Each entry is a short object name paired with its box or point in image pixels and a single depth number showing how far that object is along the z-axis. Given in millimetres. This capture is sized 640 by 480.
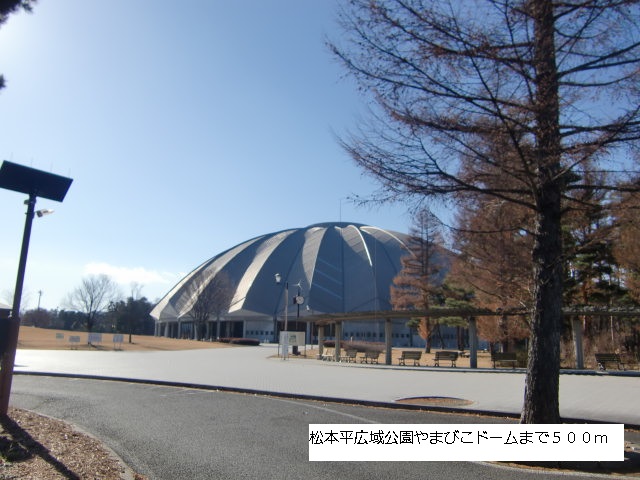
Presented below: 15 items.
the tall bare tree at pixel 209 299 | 70750
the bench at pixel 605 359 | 21234
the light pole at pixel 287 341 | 31566
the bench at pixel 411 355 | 26594
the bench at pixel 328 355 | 31734
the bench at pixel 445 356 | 26156
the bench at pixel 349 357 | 29966
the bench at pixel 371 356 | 28714
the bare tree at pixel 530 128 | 7027
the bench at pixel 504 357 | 25078
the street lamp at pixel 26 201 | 8367
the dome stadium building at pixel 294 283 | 74625
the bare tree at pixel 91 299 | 81494
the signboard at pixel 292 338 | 31964
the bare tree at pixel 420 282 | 43469
